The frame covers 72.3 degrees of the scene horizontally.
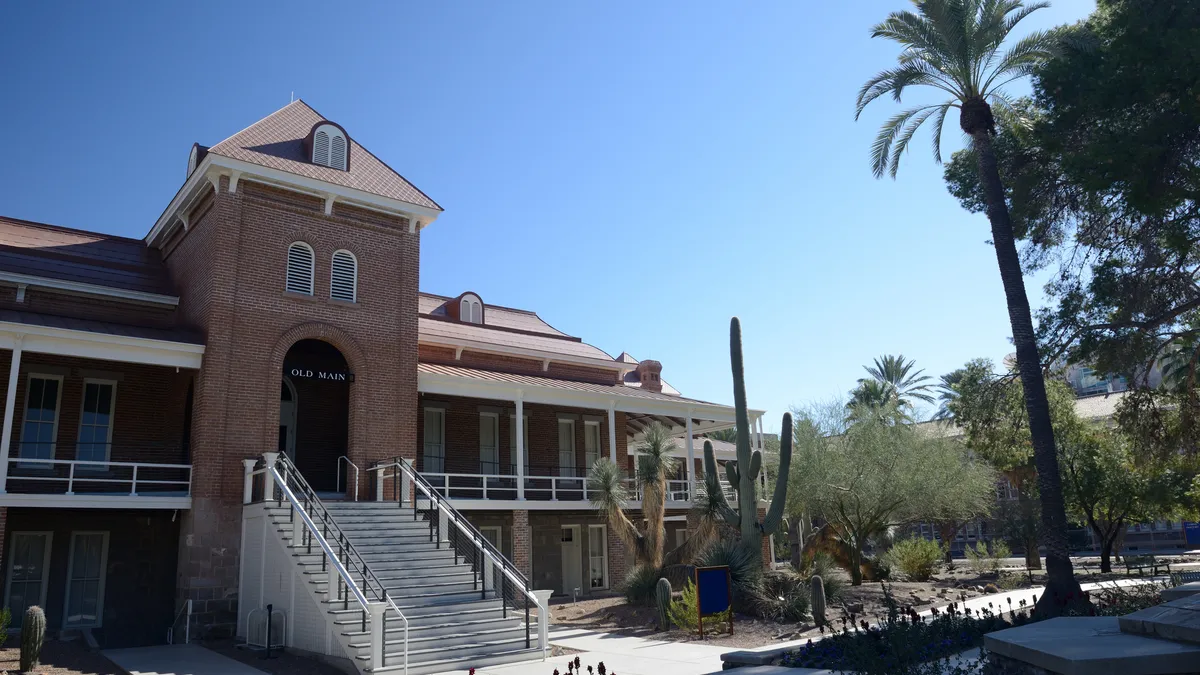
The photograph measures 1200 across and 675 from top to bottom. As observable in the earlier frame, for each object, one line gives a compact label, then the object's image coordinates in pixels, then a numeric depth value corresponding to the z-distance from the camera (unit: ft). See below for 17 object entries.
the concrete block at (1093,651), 21.12
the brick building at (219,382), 57.93
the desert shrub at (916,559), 85.51
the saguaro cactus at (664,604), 55.52
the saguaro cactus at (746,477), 63.21
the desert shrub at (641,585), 64.54
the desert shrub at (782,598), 55.42
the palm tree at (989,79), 53.52
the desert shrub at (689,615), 52.70
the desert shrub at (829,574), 61.46
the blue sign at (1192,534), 182.80
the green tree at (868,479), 82.58
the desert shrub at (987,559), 96.27
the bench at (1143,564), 86.66
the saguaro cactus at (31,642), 40.29
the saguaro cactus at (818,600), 50.70
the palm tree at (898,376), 195.72
